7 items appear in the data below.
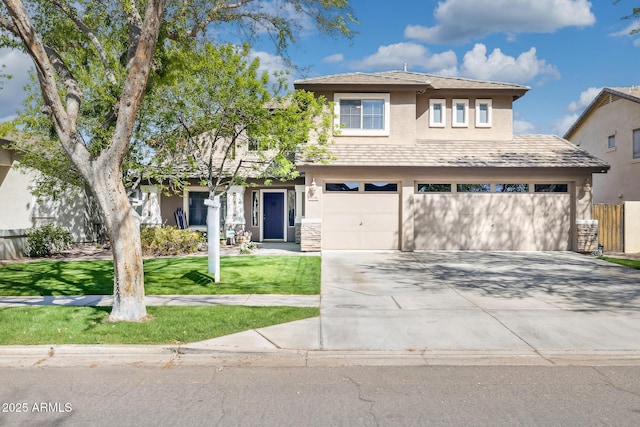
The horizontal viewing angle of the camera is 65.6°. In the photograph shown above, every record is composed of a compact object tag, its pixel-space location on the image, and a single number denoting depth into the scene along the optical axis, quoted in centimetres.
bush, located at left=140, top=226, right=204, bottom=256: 1770
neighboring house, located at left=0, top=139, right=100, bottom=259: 1725
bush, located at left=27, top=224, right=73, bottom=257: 1745
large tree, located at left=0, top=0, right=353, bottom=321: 762
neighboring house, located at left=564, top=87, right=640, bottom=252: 2341
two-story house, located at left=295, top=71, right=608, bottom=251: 1805
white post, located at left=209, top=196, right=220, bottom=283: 1128
